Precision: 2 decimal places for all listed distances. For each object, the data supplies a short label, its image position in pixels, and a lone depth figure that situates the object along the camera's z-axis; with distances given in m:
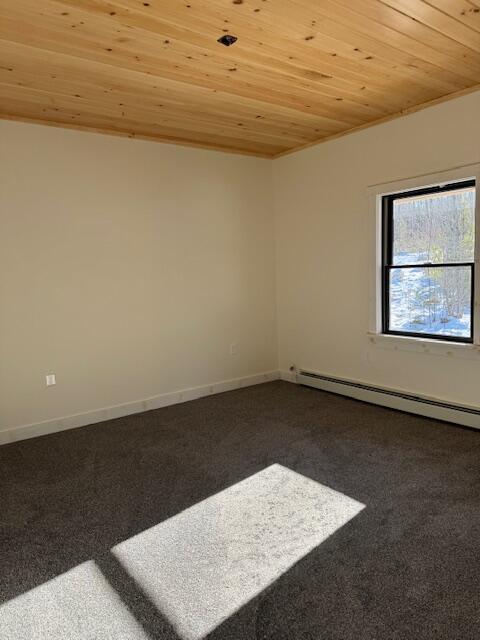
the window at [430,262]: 3.79
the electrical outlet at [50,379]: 4.04
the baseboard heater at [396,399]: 3.78
